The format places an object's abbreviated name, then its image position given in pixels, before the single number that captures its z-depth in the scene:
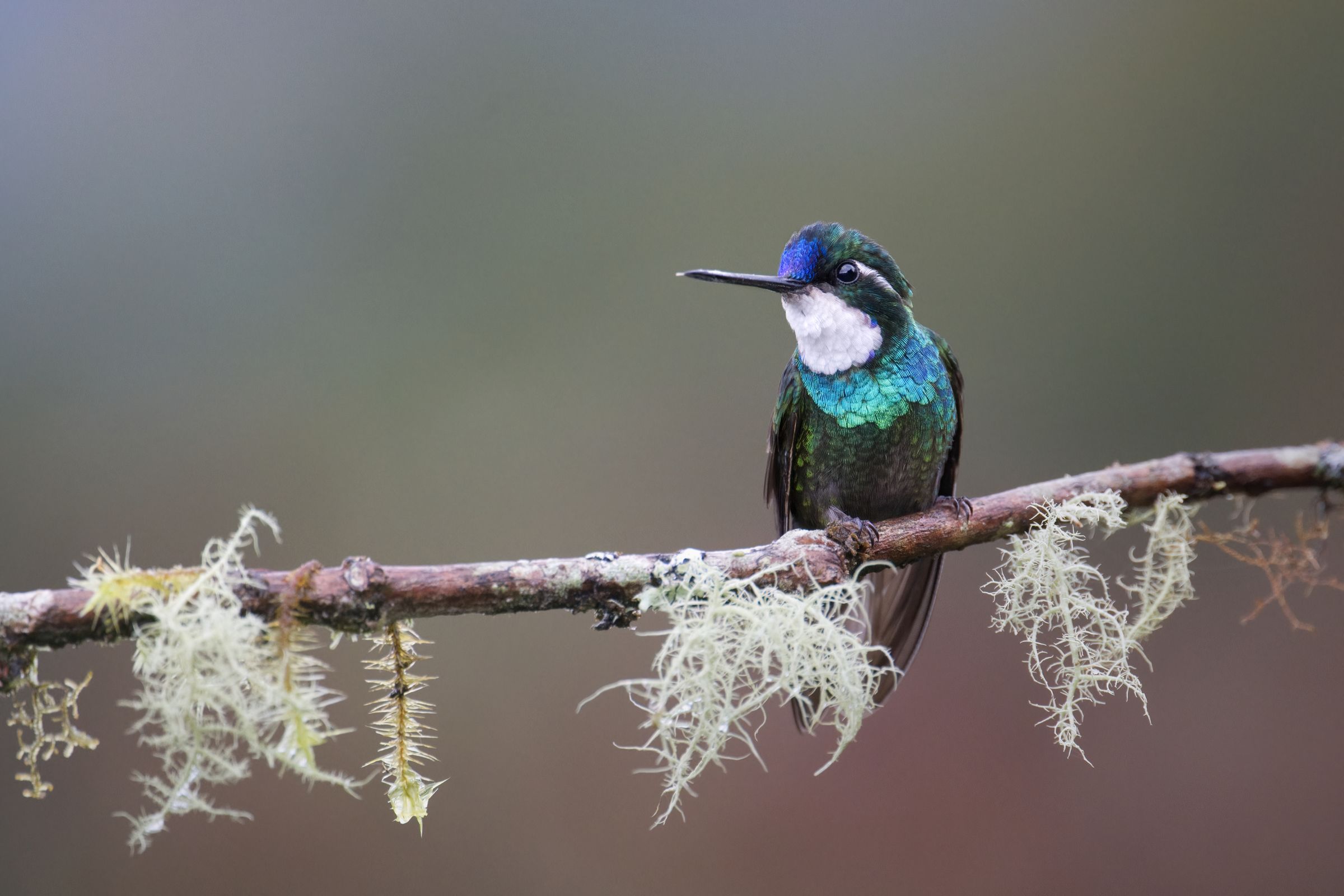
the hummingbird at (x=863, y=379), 3.20
